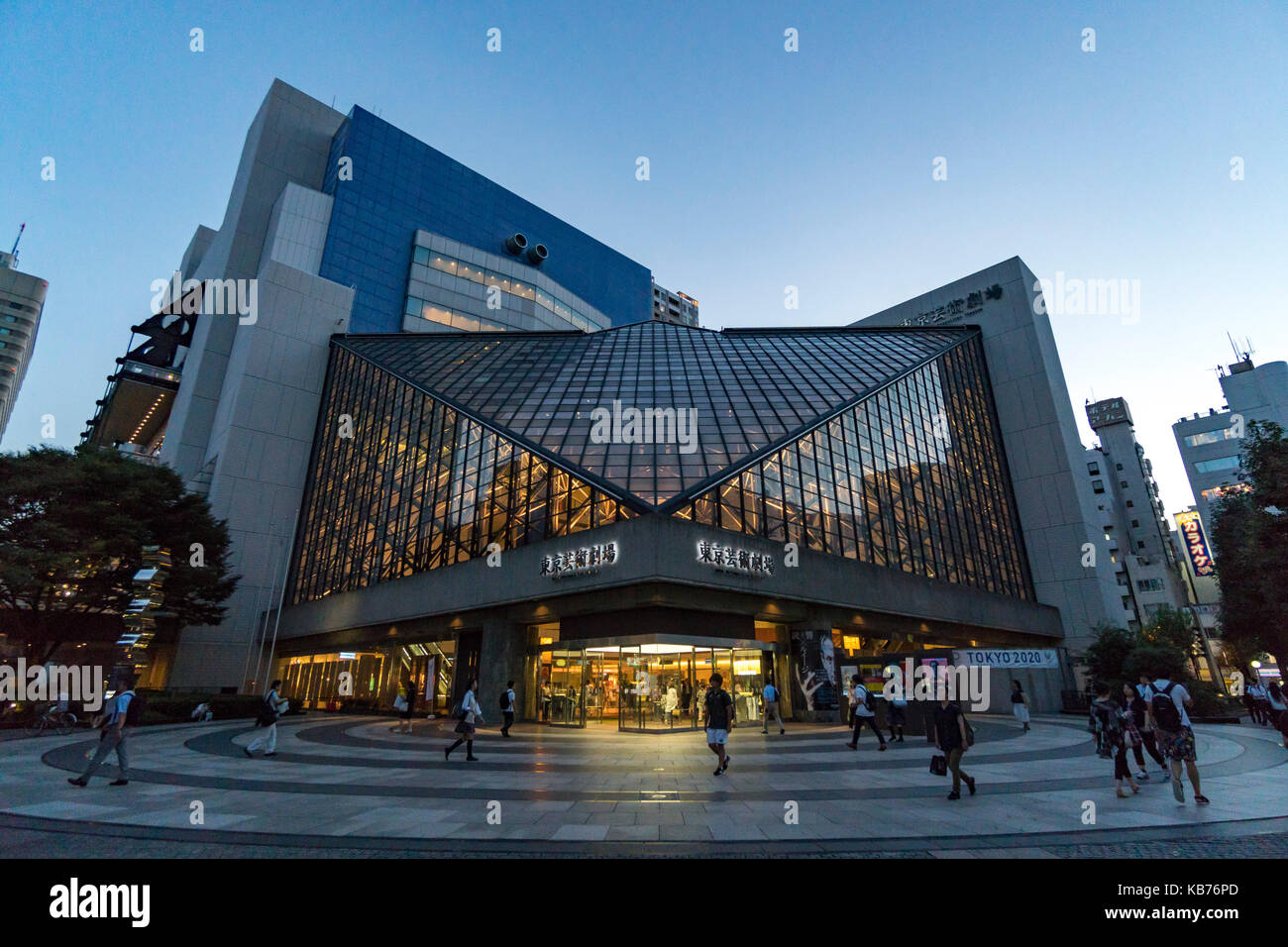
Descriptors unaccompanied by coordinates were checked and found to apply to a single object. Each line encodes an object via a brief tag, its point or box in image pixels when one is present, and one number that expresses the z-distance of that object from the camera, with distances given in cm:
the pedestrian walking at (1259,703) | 2333
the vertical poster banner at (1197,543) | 6944
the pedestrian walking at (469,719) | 1547
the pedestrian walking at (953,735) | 1036
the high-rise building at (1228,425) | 8294
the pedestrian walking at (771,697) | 2283
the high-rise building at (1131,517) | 7394
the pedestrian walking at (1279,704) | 1524
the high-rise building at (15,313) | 16250
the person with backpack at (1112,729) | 1052
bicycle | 2357
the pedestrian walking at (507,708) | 2172
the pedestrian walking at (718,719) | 1311
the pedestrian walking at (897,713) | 1994
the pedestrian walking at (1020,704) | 2355
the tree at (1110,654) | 3053
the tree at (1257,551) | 2400
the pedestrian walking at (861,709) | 1745
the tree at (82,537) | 2650
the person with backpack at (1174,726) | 986
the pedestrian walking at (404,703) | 2518
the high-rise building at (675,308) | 13050
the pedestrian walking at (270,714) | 1580
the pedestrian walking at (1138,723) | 1173
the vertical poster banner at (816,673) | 2739
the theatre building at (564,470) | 2553
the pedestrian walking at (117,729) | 1147
